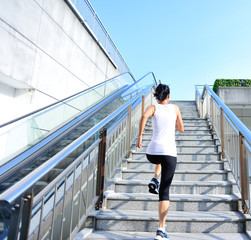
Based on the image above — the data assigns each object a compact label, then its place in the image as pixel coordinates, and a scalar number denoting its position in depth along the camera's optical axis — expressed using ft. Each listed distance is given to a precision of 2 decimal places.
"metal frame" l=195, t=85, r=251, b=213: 8.06
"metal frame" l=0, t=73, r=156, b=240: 3.66
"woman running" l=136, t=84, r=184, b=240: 6.76
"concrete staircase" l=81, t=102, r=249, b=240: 7.50
